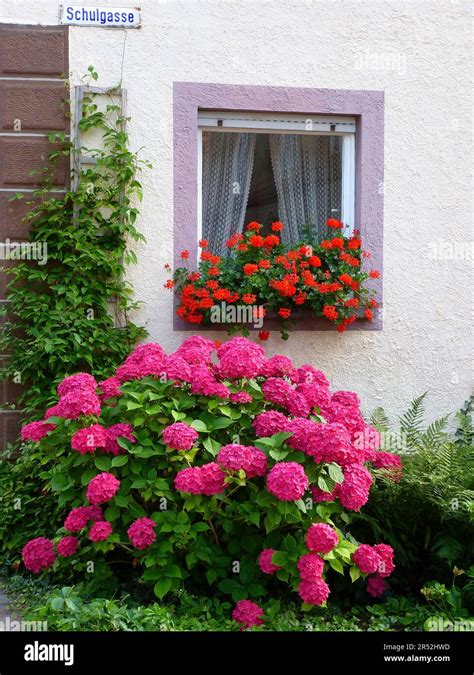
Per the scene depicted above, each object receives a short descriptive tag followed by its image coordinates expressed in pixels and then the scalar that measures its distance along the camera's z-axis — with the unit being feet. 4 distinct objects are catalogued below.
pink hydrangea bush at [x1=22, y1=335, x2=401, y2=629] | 13.58
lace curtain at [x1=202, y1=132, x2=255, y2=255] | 20.25
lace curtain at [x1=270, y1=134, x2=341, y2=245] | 20.49
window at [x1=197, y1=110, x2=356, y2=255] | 20.20
